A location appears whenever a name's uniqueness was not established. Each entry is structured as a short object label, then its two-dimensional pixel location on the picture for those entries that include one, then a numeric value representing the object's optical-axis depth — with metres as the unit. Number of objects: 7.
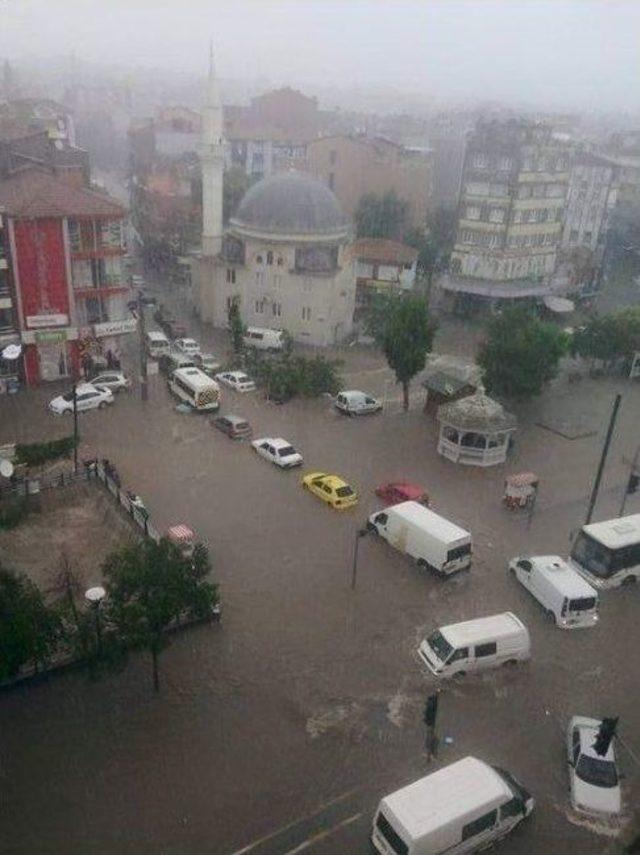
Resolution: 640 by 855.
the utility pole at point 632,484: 23.59
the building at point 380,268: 45.97
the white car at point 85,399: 28.64
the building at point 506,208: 48.00
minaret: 43.19
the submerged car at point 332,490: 22.83
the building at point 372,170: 64.31
